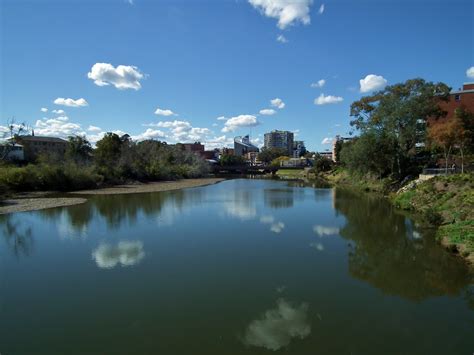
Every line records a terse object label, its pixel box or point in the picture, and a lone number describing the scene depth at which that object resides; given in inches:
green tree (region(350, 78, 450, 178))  1473.9
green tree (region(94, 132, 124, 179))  2211.9
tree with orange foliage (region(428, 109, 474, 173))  1131.3
